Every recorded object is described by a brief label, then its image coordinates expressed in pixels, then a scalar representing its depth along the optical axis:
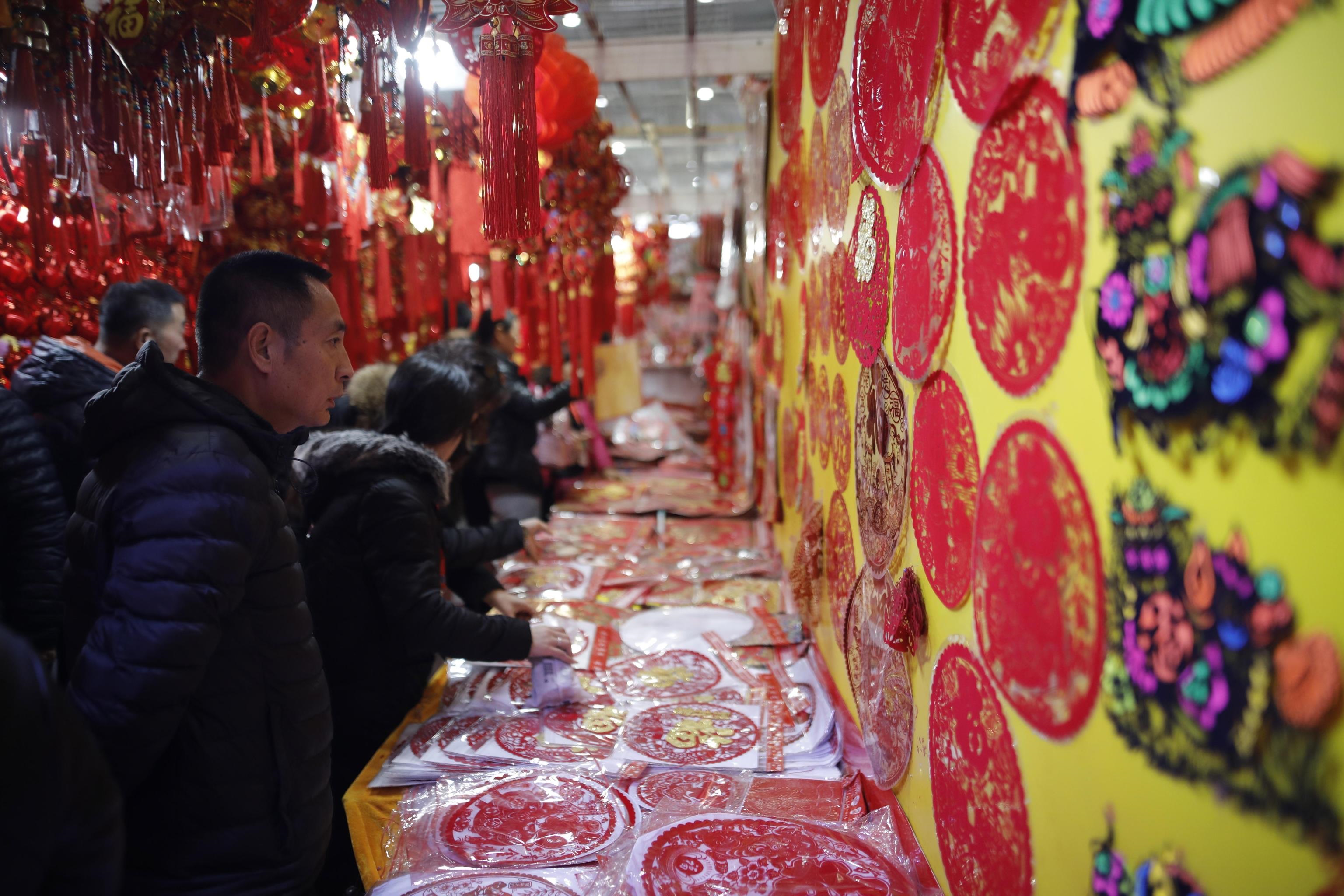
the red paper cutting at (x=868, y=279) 1.38
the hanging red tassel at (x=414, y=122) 1.84
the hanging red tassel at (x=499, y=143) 1.54
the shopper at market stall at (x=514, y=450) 3.90
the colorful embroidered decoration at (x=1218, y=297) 0.44
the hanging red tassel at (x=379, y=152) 1.84
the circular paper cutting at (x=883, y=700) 1.29
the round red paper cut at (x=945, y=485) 1.00
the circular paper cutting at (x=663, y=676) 1.92
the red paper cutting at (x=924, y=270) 1.04
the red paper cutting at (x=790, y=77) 2.39
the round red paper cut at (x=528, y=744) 1.61
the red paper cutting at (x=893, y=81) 1.10
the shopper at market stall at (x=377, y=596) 1.70
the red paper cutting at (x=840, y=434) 1.77
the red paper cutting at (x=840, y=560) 1.77
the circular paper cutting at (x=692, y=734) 1.59
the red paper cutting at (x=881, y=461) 1.31
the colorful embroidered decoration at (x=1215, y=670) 0.46
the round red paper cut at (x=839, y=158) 1.66
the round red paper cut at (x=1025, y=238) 0.72
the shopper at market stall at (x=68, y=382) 2.23
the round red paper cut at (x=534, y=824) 1.27
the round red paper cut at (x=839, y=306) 1.75
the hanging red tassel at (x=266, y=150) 2.49
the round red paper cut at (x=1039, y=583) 0.71
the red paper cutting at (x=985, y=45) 0.78
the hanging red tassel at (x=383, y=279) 3.61
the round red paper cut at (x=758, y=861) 1.11
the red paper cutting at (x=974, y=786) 0.89
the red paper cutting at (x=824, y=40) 1.74
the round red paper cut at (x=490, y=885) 1.16
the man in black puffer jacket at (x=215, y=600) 1.02
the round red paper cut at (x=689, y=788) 1.42
